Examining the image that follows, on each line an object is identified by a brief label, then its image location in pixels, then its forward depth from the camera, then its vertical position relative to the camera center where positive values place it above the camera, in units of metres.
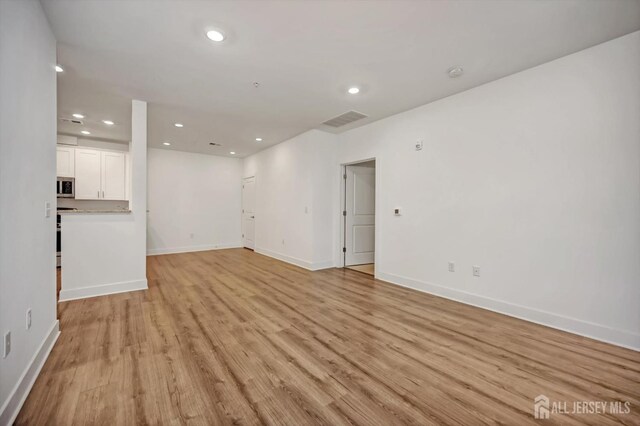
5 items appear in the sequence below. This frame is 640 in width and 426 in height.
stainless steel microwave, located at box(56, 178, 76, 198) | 5.51 +0.46
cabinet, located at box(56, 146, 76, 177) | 5.50 +1.01
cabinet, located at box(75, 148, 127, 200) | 5.72 +0.79
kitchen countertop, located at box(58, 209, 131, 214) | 3.38 -0.02
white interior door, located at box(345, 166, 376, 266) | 5.46 -0.07
